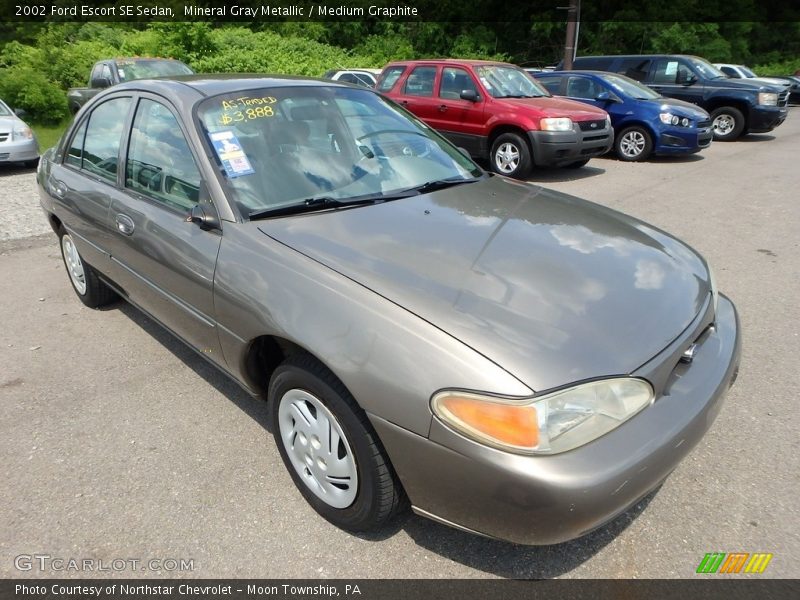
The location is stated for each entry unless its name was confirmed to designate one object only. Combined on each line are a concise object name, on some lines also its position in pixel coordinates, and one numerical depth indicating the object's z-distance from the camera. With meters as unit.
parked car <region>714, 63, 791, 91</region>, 18.20
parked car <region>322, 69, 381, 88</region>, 14.65
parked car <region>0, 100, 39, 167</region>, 9.01
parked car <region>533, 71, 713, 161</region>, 9.94
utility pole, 15.94
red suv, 8.39
